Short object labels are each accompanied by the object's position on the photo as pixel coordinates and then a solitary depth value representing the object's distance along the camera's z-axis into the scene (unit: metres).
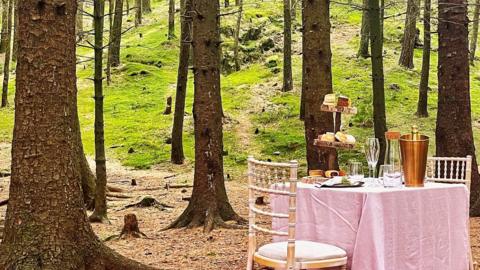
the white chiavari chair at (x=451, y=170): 4.76
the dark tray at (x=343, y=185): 4.07
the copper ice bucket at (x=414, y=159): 4.16
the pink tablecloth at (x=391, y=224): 3.77
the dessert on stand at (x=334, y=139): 4.46
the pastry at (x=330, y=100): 4.68
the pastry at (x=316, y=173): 4.73
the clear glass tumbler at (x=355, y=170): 4.63
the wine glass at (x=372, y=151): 4.31
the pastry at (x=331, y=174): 4.68
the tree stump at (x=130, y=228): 7.16
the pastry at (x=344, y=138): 4.51
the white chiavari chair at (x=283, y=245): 3.57
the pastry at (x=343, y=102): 4.66
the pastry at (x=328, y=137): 4.53
